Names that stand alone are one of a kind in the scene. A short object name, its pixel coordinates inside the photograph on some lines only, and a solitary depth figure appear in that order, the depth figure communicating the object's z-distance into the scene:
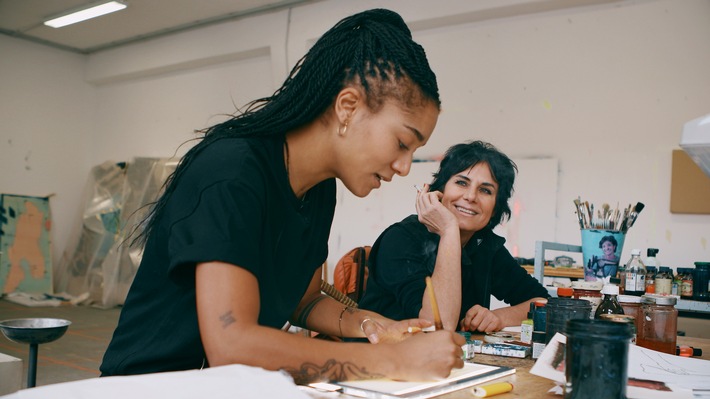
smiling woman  1.93
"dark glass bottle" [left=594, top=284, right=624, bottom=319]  1.46
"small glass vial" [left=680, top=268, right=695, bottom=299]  3.01
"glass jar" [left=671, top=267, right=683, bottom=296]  2.97
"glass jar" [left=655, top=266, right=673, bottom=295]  2.84
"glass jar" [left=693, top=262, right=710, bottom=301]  2.97
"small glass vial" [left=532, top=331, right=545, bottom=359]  1.37
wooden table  0.98
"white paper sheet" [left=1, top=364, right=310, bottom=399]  0.72
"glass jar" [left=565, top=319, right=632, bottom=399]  0.86
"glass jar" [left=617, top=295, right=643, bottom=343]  1.47
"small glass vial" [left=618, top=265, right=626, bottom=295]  2.53
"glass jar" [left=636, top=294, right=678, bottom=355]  1.40
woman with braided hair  0.98
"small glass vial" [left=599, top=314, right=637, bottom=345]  1.24
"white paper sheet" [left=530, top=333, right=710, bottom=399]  1.02
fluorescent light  5.70
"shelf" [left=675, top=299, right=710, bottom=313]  2.91
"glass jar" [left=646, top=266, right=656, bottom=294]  2.84
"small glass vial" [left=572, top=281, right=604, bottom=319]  1.76
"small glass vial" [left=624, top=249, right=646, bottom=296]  2.24
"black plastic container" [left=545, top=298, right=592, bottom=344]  1.34
